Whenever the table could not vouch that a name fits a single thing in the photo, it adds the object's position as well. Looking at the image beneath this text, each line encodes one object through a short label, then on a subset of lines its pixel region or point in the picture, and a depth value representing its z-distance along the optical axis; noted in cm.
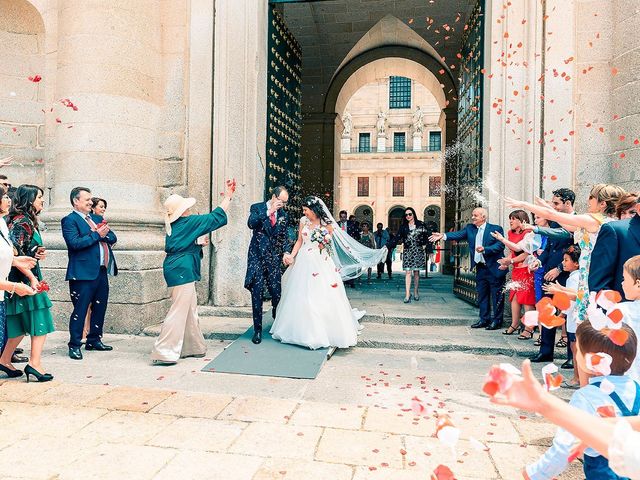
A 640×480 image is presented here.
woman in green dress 427
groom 580
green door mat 474
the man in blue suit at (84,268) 520
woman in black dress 902
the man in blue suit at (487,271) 645
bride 556
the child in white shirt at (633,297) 252
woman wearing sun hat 505
